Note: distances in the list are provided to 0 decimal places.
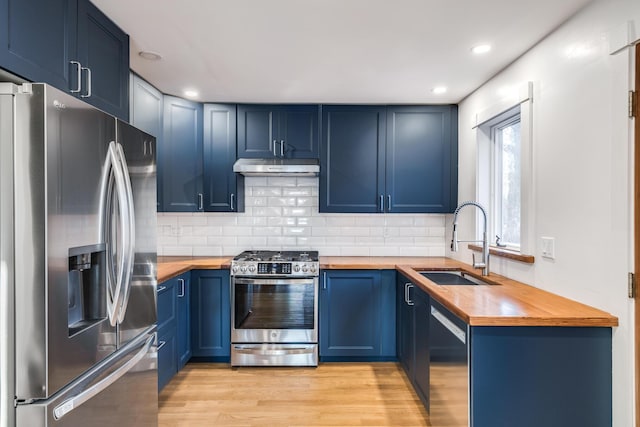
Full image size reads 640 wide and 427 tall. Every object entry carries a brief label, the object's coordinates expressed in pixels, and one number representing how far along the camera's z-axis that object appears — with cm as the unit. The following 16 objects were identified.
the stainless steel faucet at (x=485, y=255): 250
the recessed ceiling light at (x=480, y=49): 219
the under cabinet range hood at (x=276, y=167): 318
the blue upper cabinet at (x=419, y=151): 341
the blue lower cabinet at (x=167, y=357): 256
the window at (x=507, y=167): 221
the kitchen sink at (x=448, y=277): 277
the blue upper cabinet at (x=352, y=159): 342
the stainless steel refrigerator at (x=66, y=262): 118
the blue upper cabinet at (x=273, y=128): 340
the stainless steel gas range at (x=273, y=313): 307
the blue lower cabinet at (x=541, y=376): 154
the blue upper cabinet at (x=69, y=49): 128
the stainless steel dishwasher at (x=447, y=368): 164
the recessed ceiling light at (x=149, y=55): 232
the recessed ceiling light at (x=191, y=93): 309
